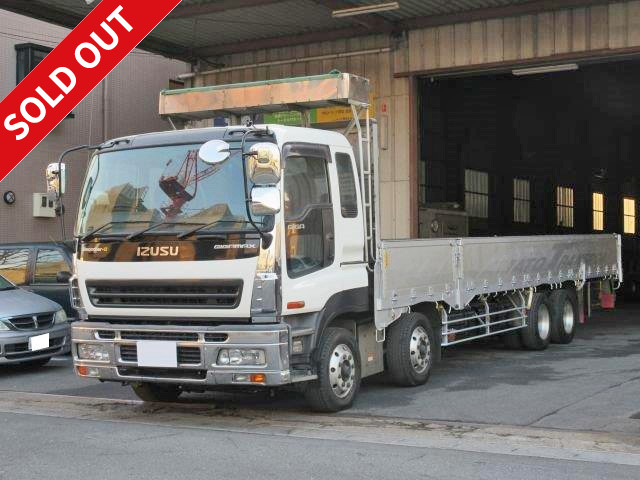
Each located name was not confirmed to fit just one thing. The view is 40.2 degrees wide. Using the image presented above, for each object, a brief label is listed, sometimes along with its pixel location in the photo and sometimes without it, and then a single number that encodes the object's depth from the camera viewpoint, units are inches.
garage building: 615.5
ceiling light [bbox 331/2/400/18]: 579.2
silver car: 442.9
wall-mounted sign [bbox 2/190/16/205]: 761.6
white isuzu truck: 297.4
